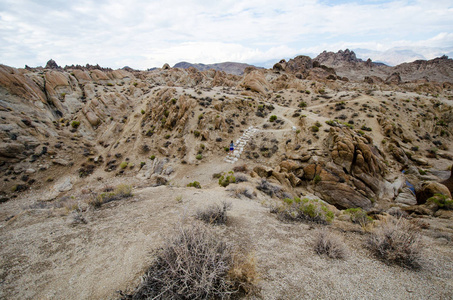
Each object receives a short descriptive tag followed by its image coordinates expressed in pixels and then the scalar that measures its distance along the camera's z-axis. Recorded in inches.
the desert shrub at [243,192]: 420.5
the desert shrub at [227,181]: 541.5
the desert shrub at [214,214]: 242.9
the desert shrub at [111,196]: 313.8
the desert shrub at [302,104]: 1496.1
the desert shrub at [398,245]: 165.3
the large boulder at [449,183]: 569.6
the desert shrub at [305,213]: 270.5
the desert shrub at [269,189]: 491.4
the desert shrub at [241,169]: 722.2
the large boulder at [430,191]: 485.1
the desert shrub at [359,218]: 272.5
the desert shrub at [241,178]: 546.9
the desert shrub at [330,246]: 176.7
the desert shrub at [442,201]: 398.6
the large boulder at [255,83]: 1601.9
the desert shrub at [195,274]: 114.9
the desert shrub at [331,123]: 824.3
